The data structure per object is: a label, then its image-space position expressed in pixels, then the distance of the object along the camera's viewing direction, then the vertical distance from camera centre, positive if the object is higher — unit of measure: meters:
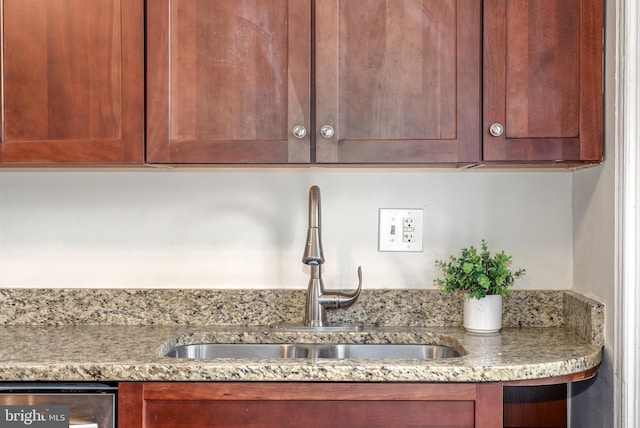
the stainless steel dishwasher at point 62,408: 1.36 -0.40
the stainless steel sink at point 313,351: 1.75 -0.35
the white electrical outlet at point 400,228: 1.87 -0.03
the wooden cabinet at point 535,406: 1.81 -0.51
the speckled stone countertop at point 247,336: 1.36 -0.30
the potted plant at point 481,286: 1.71 -0.18
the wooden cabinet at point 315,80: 1.56 +0.32
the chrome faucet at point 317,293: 1.77 -0.20
